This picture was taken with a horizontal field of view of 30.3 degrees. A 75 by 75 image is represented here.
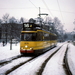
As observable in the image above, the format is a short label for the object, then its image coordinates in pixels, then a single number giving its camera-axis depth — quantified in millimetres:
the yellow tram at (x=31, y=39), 13477
